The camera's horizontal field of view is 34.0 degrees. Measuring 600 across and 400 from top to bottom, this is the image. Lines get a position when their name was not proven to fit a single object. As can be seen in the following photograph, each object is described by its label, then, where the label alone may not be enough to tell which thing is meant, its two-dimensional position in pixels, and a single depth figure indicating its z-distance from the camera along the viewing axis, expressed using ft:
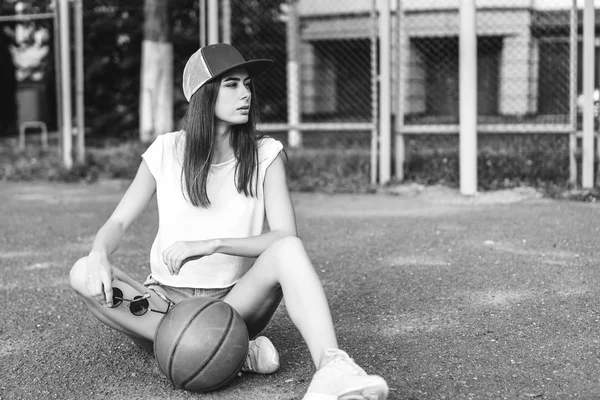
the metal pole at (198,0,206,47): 35.65
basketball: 12.24
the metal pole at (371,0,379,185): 34.53
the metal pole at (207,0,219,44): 35.65
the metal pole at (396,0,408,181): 34.55
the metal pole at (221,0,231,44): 36.40
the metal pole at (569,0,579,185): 32.07
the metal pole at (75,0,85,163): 40.32
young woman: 13.08
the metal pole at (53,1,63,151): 40.81
